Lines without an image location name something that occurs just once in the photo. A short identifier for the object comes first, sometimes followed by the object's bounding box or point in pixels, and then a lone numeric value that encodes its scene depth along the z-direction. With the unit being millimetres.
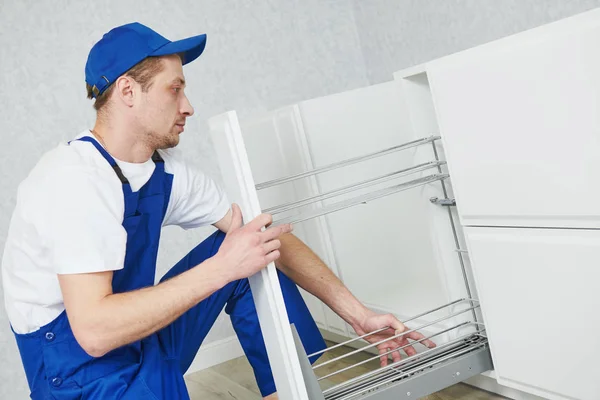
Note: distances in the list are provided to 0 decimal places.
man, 1363
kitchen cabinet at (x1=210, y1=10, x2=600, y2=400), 1233
